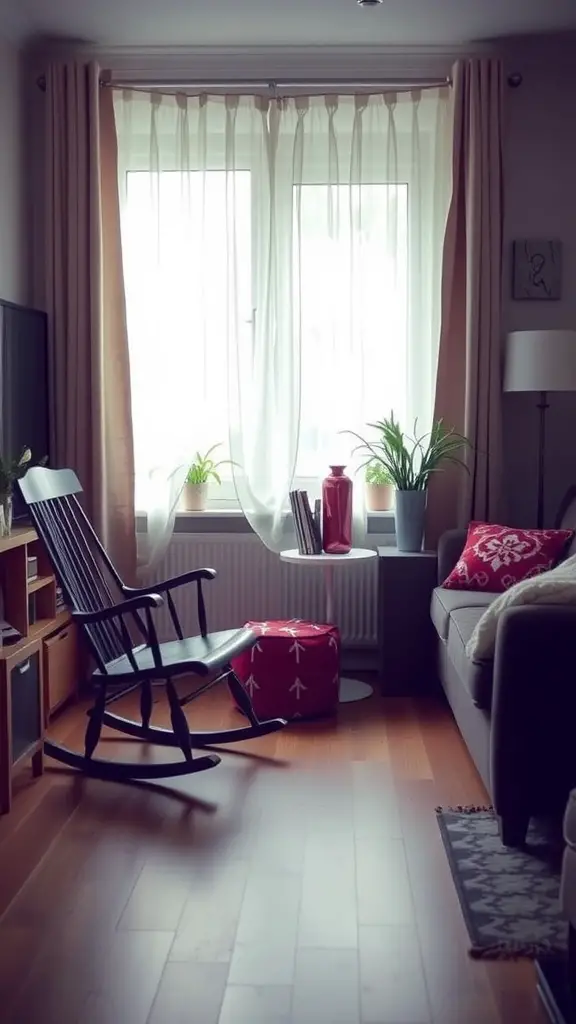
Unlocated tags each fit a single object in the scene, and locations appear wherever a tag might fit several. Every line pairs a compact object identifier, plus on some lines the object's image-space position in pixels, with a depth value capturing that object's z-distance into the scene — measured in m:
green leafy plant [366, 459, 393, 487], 4.75
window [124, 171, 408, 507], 4.67
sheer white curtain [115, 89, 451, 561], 4.65
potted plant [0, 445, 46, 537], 3.54
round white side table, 4.26
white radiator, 4.82
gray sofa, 2.71
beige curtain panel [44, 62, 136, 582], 4.55
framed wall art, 4.68
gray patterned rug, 2.34
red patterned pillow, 4.03
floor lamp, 4.22
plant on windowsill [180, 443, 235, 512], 4.81
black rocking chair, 3.35
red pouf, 4.08
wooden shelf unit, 3.13
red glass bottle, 4.40
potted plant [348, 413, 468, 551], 4.50
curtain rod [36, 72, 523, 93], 4.61
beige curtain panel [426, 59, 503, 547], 4.50
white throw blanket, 2.78
